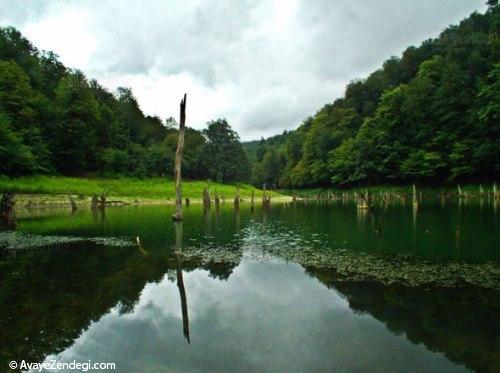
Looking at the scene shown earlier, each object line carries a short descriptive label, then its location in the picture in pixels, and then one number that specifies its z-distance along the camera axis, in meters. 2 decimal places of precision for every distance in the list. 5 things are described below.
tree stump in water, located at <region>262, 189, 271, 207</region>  53.52
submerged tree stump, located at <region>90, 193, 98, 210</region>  49.53
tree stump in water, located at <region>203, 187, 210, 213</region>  45.43
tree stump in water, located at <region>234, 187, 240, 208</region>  51.19
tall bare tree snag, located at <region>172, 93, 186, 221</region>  30.99
